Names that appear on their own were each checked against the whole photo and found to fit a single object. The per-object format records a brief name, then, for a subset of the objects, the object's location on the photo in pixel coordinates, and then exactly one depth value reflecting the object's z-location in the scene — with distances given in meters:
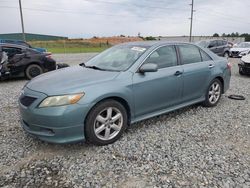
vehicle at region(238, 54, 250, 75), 7.23
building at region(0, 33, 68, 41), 50.40
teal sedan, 2.46
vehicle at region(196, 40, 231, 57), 14.14
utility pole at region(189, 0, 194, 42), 30.52
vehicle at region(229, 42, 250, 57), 14.84
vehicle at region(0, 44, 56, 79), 6.44
